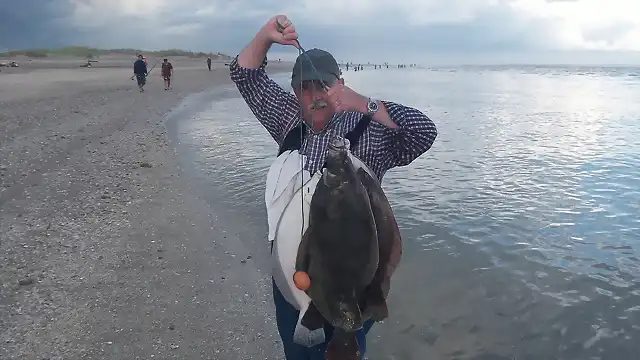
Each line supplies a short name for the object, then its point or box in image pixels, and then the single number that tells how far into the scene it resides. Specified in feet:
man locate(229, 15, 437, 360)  8.04
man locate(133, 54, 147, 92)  95.61
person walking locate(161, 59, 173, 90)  107.45
